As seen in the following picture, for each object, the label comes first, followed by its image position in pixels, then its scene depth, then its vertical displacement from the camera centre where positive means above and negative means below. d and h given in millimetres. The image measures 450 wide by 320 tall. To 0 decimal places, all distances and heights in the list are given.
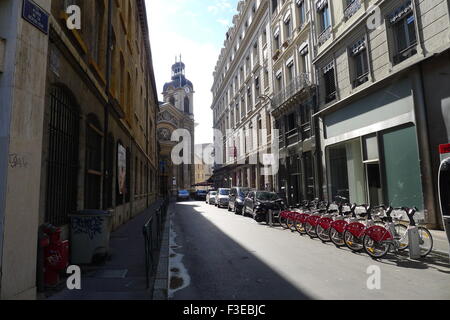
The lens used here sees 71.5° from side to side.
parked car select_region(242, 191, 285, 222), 14297 -636
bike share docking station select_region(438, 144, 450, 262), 5055 -69
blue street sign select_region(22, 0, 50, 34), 4344 +2629
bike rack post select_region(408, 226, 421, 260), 6719 -1187
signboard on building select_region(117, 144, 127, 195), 12648 +1138
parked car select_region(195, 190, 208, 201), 44125 -371
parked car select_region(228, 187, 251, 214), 20086 -498
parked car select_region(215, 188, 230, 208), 26714 -528
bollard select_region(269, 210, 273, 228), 13272 -1203
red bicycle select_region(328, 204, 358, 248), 8203 -1080
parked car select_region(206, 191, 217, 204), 31575 -550
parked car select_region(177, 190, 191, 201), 42219 -409
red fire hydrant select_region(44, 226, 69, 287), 4926 -967
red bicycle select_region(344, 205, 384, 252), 7532 -1121
